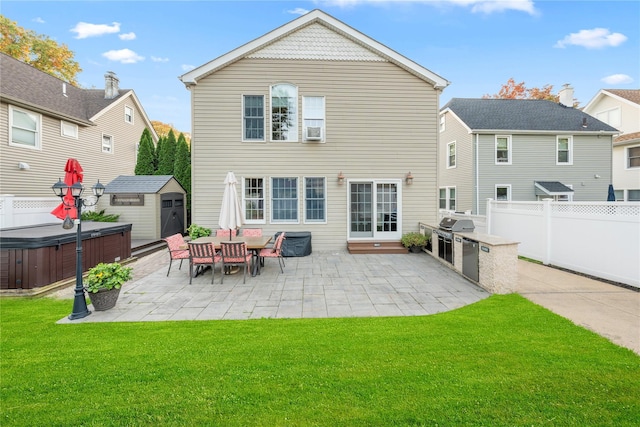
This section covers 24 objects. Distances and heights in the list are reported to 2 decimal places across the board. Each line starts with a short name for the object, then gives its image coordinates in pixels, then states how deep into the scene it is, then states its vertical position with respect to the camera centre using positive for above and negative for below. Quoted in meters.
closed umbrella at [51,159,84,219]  5.32 +0.64
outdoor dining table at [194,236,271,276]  7.23 -0.91
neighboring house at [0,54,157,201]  11.09 +3.76
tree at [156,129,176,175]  17.52 +3.17
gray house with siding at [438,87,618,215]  16.25 +2.74
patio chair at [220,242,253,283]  6.75 -1.08
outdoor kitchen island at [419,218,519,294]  5.92 -1.18
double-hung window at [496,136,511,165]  16.38 +3.24
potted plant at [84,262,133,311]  4.96 -1.33
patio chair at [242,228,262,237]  8.93 -0.79
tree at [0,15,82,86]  19.66 +11.43
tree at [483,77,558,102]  26.16 +10.51
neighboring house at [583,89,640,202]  17.06 +4.23
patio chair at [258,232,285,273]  7.59 -1.16
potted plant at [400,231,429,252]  10.20 -1.21
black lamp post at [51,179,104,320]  4.77 -0.96
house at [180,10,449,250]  10.49 +2.70
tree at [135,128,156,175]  17.31 +2.94
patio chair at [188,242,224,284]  6.70 -1.09
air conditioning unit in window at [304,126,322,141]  10.51 +2.70
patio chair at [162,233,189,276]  7.40 -1.07
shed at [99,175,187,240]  12.56 +0.10
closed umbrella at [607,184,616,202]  13.56 +0.49
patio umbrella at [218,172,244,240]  7.41 -0.06
